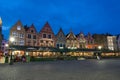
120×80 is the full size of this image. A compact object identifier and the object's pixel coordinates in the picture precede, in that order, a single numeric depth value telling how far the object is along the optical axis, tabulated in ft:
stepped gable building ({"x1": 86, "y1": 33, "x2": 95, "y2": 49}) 121.09
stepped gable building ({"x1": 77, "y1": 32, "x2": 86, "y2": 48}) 116.40
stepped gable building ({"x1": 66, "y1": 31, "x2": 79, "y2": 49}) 110.65
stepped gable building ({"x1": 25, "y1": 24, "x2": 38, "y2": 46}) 93.36
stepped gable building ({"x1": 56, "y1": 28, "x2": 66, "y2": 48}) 105.67
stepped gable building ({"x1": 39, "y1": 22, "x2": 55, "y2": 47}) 98.24
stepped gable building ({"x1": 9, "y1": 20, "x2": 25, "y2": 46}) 88.38
